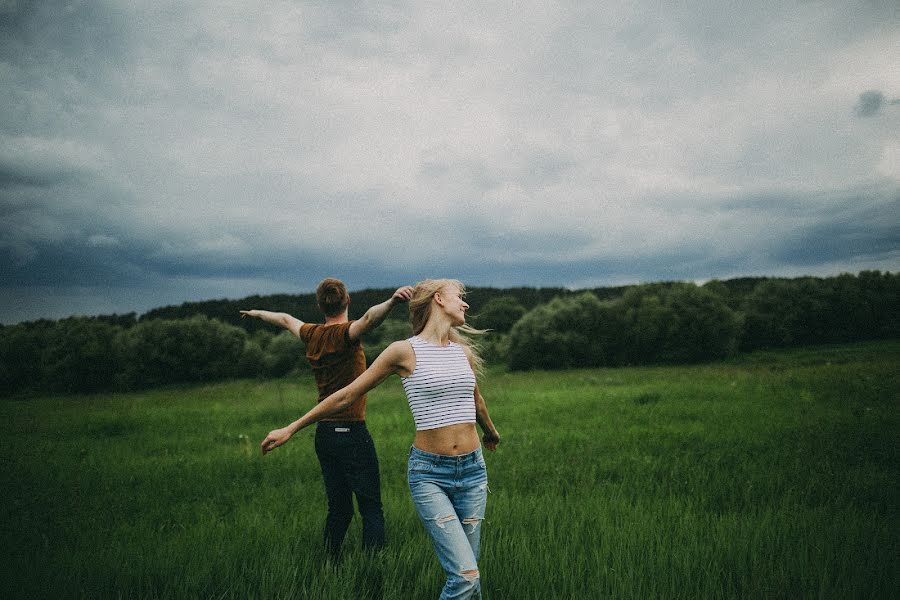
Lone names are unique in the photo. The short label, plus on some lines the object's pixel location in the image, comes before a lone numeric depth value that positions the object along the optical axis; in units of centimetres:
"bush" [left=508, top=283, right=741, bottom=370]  6216
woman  281
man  406
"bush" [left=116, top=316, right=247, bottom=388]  6988
